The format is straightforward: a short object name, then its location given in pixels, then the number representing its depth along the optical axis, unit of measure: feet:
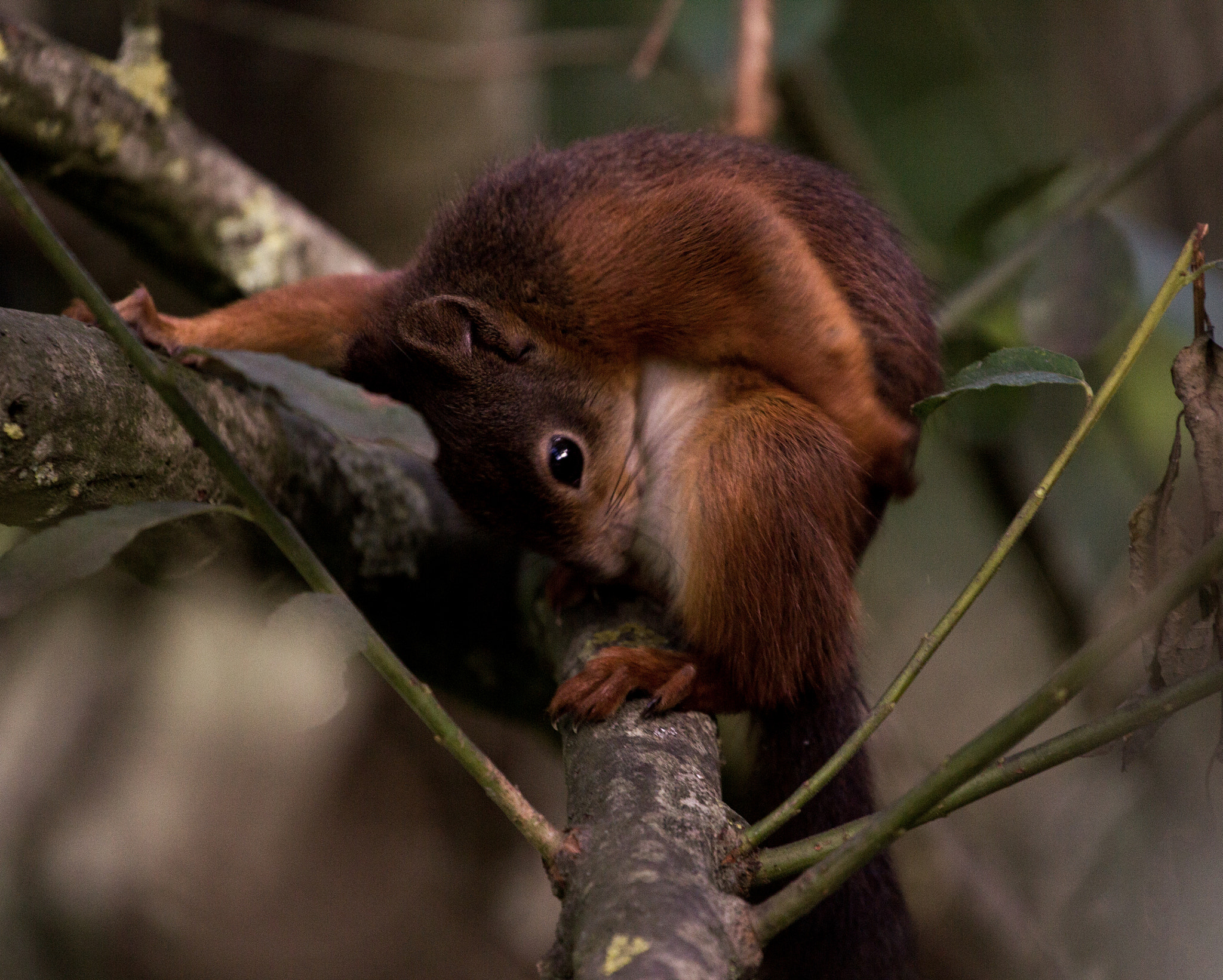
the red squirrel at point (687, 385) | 7.79
